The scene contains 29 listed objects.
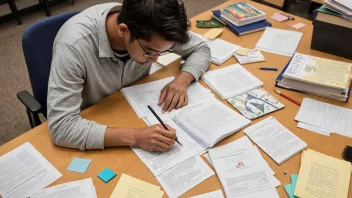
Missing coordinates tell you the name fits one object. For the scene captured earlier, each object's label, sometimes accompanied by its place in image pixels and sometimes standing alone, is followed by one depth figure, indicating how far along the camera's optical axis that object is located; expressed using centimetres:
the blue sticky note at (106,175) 103
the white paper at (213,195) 99
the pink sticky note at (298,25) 187
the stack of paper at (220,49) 161
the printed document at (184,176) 101
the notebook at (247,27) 180
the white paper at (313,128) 123
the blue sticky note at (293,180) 102
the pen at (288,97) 136
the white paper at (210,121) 117
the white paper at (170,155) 107
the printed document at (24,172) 99
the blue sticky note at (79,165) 105
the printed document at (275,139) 113
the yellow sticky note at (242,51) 162
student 106
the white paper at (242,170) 101
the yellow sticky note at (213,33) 178
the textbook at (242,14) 180
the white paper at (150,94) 130
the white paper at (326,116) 125
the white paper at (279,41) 168
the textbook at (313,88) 136
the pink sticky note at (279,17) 193
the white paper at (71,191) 98
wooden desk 104
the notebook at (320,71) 135
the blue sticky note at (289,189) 100
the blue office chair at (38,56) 130
